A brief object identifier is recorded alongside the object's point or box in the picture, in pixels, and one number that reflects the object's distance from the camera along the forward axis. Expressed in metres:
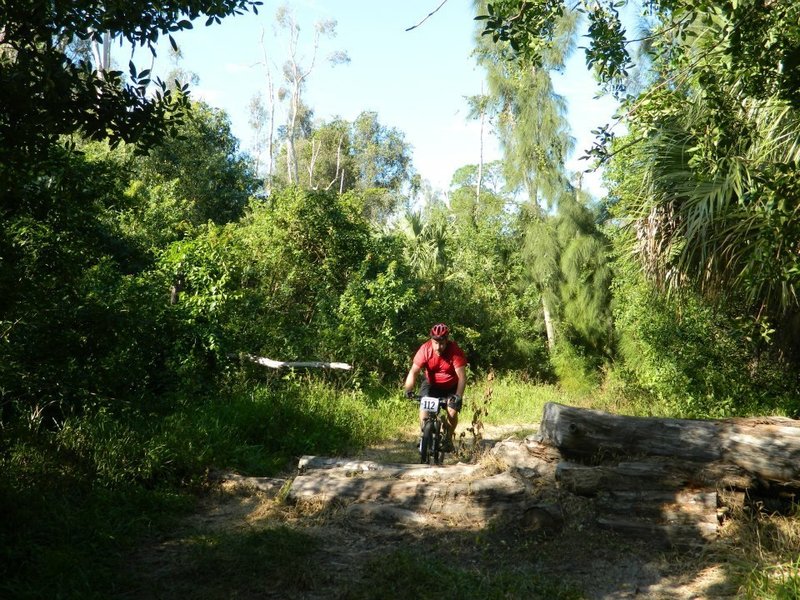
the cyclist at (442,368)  8.69
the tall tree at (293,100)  39.59
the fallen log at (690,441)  6.46
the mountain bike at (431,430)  8.42
